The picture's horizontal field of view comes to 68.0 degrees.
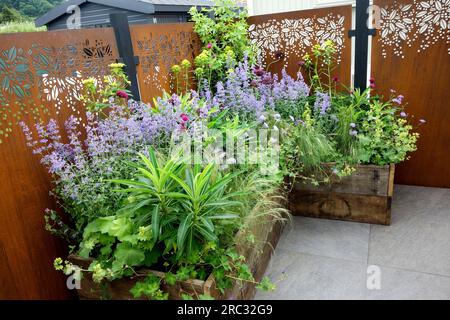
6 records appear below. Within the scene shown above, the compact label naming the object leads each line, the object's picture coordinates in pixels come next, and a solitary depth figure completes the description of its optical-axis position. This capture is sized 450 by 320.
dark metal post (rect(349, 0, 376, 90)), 3.04
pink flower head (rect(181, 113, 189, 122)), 2.09
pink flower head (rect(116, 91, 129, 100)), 2.22
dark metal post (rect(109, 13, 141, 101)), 2.45
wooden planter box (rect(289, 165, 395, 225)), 2.69
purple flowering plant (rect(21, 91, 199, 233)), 1.86
